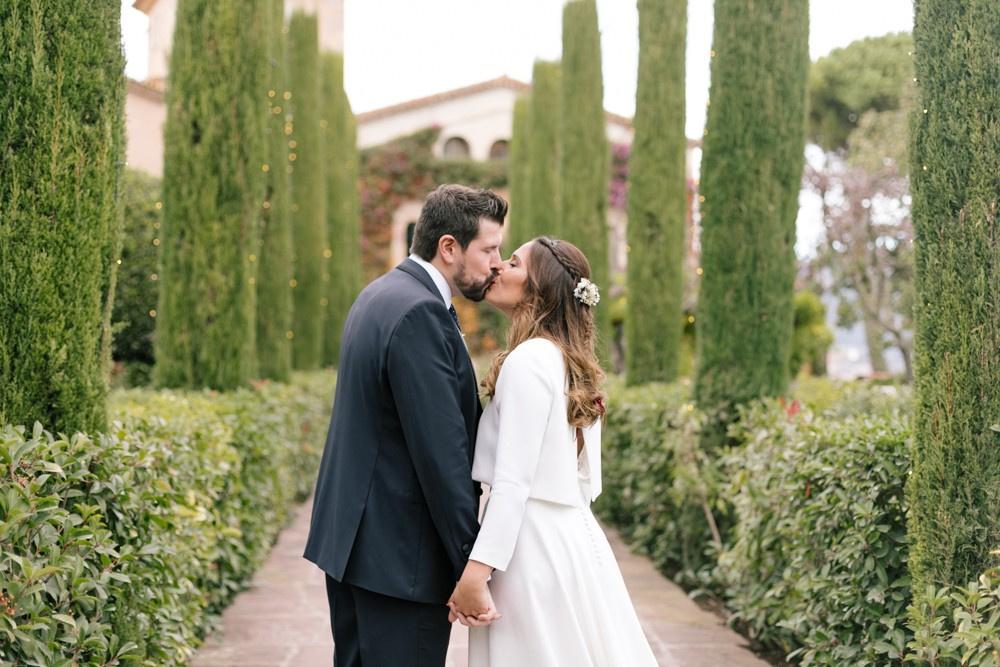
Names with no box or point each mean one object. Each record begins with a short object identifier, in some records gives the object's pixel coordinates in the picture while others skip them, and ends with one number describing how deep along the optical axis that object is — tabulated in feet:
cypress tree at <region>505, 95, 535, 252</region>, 71.61
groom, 9.02
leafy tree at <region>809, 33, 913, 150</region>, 101.86
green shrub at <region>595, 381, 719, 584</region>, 23.12
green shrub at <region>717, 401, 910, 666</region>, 13.24
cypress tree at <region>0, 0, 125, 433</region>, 12.09
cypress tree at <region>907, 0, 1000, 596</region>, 11.43
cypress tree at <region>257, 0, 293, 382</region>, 35.53
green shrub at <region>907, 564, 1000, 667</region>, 9.30
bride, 9.19
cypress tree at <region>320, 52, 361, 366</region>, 59.52
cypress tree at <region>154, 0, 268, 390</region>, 26.00
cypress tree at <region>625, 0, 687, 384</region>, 35.32
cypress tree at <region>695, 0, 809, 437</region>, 22.91
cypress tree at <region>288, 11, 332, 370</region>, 47.01
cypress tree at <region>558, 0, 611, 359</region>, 47.98
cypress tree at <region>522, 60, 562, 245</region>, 63.00
